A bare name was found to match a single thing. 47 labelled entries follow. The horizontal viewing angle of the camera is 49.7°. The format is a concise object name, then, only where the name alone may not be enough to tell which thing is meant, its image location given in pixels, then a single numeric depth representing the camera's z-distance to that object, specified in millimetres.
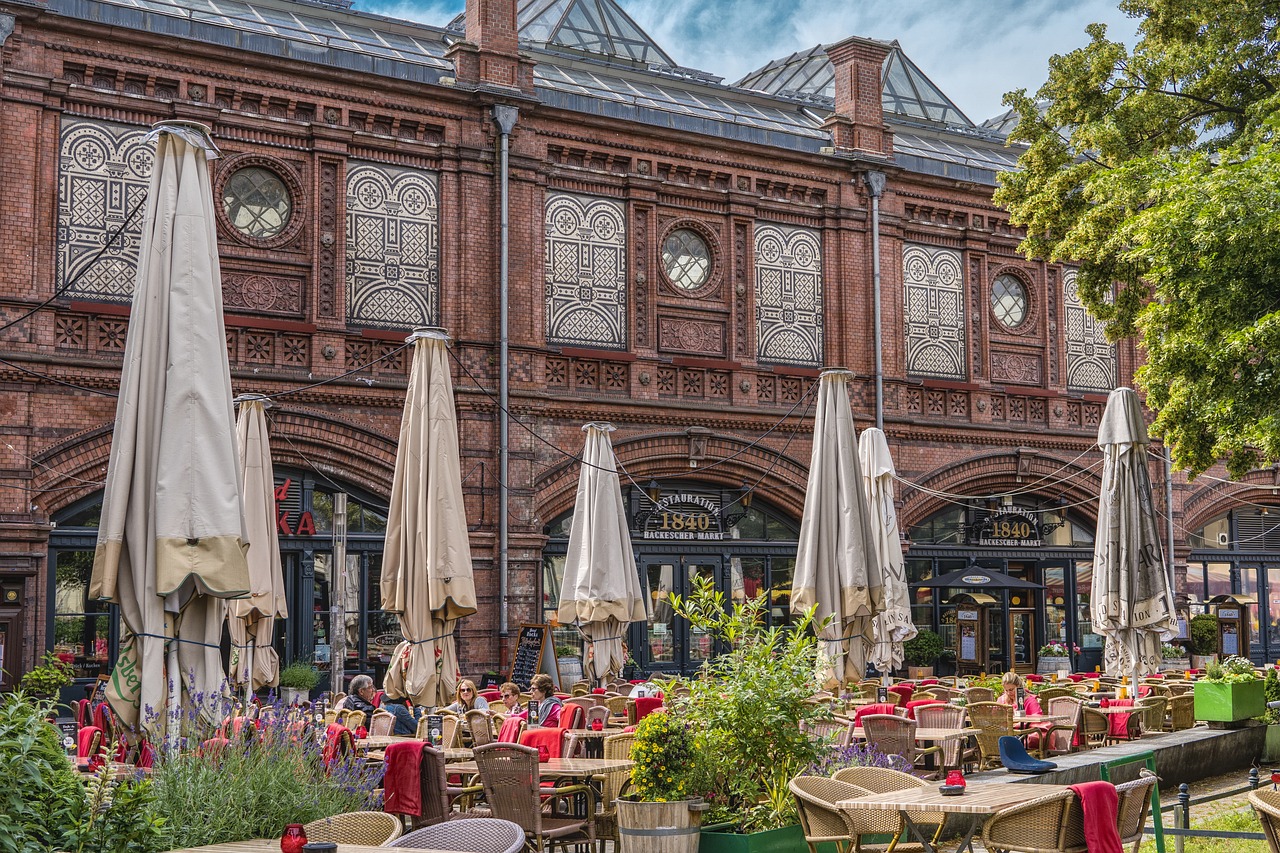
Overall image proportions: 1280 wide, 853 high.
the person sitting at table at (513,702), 13448
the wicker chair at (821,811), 7312
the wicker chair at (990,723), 13180
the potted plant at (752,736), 7516
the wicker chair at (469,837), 6336
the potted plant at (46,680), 17016
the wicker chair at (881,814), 7598
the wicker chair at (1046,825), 7164
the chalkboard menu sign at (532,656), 21312
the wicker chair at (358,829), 6574
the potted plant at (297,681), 19984
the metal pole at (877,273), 26500
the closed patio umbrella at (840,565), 14859
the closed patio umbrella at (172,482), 8656
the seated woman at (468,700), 14891
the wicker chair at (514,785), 9023
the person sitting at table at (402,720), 12375
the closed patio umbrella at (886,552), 17625
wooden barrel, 6988
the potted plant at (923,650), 26125
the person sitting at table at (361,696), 14344
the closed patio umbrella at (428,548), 13078
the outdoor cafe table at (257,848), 5906
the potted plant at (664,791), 7012
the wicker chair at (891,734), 11703
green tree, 13367
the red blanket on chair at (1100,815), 7148
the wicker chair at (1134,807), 7691
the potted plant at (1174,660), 27516
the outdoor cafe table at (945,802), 7184
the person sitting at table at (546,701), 13430
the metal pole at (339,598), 17172
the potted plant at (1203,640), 29250
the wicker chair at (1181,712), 15984
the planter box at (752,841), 7051
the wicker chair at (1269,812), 6742
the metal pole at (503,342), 22328
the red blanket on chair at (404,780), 9016
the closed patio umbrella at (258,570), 15211
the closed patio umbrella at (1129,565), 15836
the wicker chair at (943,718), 13258
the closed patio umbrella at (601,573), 17656
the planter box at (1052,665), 26781
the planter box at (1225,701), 15125
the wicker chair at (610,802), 9648
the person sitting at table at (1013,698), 14602
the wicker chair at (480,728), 12312
